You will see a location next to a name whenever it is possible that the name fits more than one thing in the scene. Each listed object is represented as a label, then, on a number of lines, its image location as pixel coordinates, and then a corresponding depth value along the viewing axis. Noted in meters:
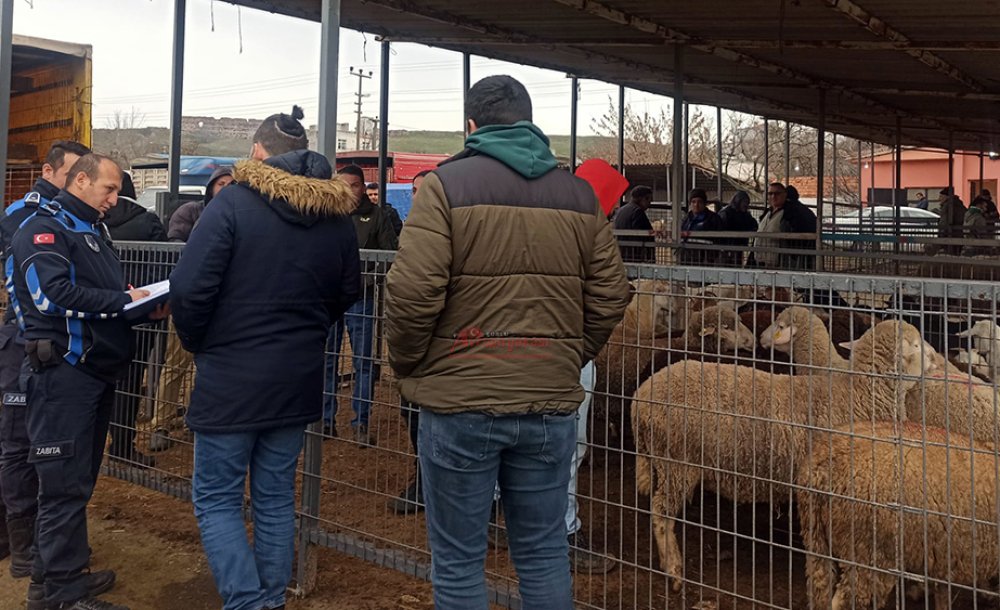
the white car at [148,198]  20.64
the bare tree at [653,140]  39.41
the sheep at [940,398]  3.69
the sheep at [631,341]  3.54
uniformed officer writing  3.70
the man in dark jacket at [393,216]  7.21
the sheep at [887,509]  3.13
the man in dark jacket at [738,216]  13.33
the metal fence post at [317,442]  4.15
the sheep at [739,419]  3.55
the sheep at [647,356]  4.71
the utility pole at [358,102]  57.01
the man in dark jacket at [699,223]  11.98
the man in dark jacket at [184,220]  6.36
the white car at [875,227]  13.49
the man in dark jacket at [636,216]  11.57
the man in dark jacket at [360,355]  4.09
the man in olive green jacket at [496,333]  2.60
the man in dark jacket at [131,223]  5.86
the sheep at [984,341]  2.61
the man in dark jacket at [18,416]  4.17
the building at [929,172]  43.31
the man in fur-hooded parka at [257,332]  3.17
